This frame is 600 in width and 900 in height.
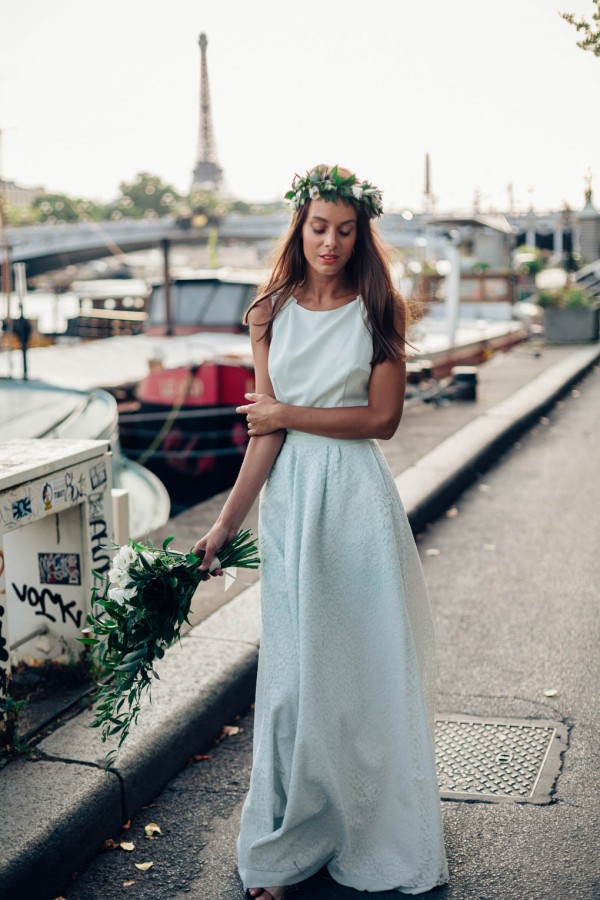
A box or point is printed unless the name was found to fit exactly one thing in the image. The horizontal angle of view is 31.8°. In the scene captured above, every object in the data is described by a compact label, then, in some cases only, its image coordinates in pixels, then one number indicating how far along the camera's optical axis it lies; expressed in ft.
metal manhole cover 11.05
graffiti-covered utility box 12.59
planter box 66.08
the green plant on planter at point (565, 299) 65.92
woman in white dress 9.04
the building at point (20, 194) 579.07
